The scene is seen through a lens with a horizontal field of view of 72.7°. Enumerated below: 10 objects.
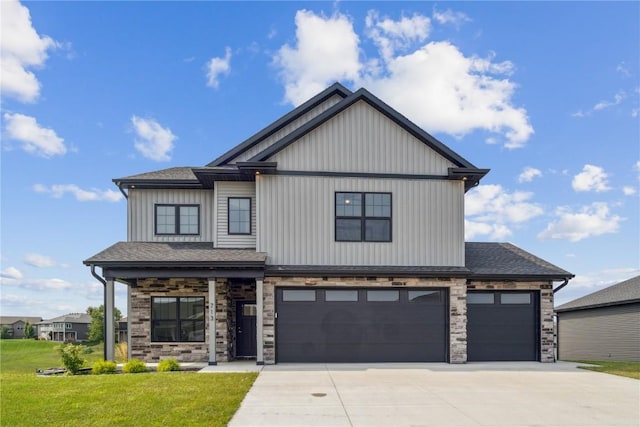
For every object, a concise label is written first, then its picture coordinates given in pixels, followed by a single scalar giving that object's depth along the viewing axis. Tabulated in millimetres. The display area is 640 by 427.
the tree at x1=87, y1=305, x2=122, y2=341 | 41844
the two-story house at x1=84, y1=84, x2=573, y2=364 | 12828
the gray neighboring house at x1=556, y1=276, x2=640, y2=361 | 18891
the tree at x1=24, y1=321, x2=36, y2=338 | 62212
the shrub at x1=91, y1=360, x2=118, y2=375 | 11180
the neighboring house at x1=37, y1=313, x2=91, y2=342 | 62531
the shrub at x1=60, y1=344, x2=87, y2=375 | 11320
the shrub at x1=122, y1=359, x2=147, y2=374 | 11273
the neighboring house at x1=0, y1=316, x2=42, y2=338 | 70562
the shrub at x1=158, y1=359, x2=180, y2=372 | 11344
